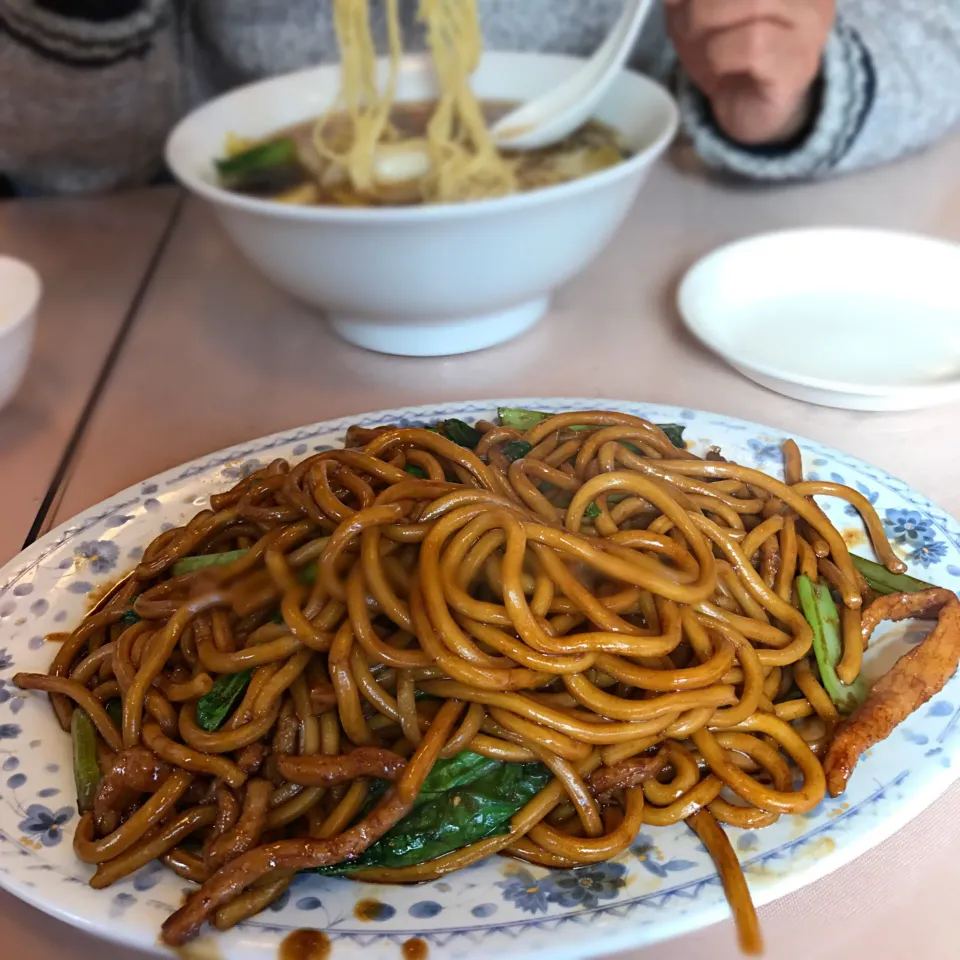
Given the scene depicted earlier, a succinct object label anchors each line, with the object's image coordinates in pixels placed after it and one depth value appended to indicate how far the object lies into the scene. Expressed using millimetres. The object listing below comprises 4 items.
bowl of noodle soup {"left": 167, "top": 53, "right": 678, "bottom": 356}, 425
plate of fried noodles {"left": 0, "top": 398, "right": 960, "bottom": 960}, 288
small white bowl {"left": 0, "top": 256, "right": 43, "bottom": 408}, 445
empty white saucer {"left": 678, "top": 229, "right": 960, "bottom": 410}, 478
